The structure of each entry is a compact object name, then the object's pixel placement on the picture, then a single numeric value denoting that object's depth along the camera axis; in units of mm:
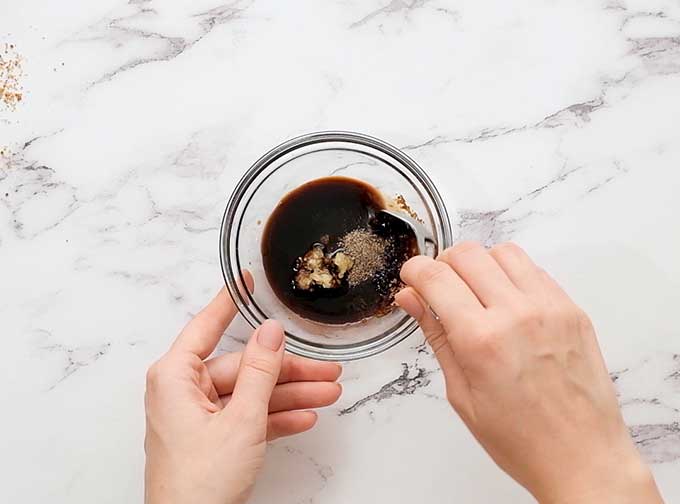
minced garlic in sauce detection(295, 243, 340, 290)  1031
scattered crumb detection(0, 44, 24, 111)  1131
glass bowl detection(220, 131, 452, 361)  1031
